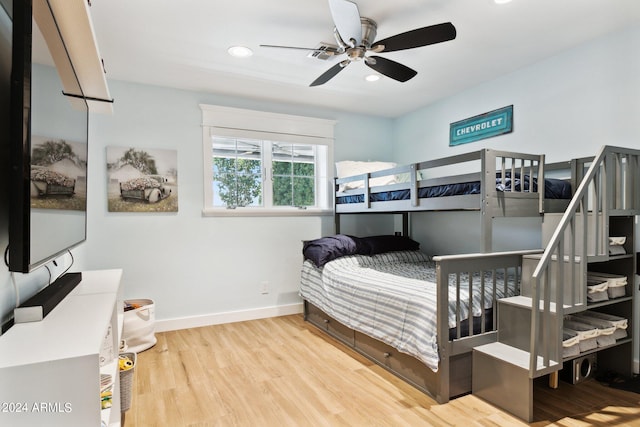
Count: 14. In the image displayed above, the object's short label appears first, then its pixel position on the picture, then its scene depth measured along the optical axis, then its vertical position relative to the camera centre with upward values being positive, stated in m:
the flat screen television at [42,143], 0.94 +0.23
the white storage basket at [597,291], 2.11 -0.46
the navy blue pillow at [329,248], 3.30 -0.34
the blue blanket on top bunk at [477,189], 2.33 +0.18
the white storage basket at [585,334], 2.07 -0.70
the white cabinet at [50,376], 0.82 -0.40
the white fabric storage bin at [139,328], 2.80 -0.94
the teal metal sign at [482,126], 3.16 +0.84
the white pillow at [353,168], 3.85 +0.51
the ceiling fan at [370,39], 1.89 +1.02
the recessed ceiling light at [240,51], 2.59 +1.20
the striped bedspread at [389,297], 2.09 -0.59
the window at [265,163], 3.59 +0.55
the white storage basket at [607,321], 2.21 -0.68
